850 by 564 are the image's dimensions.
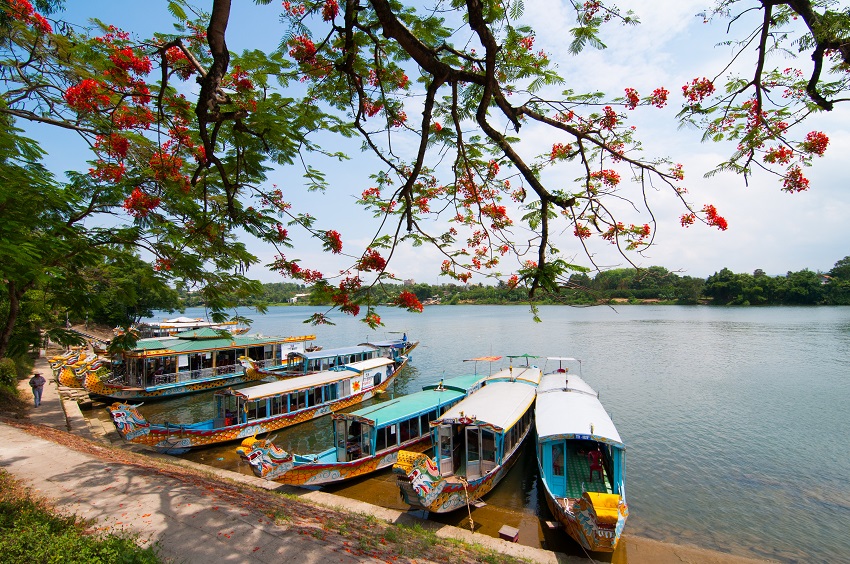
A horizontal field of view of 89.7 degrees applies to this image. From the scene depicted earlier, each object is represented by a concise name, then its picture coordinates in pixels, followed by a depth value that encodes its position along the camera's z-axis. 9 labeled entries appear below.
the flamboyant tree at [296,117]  3.94
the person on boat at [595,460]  9.58
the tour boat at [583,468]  7.65
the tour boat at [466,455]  8.71
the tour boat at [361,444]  10.02
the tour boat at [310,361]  22.08
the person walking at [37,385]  14.27
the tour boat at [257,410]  12.78
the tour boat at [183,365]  18.97
